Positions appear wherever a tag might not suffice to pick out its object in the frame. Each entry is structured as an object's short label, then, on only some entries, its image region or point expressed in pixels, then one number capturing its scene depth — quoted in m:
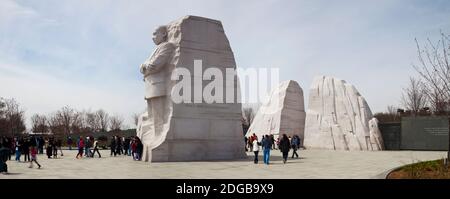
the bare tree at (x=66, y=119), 76.54
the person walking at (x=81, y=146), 24.14
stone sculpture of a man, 19.89
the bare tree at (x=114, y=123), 96.28
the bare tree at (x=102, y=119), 95.25
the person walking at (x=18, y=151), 21.62
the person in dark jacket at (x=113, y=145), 25.90
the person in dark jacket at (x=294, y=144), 22.85
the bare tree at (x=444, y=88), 12.67
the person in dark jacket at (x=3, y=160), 14.78
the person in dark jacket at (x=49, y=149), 24.58
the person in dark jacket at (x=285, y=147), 18.90
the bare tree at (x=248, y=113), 94.00
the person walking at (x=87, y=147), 25.43
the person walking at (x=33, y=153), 17.00
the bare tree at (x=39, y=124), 88.70
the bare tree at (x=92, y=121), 92.31
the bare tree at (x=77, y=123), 81.75
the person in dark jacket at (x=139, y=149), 20.41
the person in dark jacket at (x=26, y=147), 21.03
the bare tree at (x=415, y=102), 45.63
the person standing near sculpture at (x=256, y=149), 18.55
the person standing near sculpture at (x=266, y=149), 18.34
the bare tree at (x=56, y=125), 80.22
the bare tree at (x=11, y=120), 60.58
